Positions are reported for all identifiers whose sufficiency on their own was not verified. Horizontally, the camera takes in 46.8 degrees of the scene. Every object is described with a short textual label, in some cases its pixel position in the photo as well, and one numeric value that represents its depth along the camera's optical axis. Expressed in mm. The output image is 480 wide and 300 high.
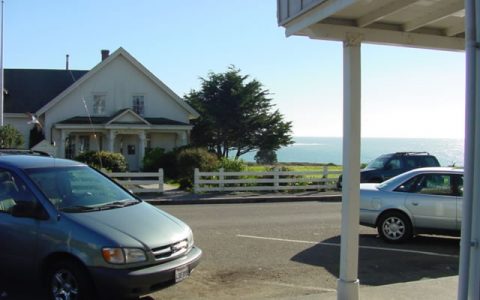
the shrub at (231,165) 24550
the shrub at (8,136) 26734
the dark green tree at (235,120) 49750
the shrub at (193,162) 24188
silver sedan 10414
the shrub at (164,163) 30609
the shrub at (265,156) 51034
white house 34531
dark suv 20609
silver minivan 5699
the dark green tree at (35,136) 36062
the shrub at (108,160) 27906
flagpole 28250
